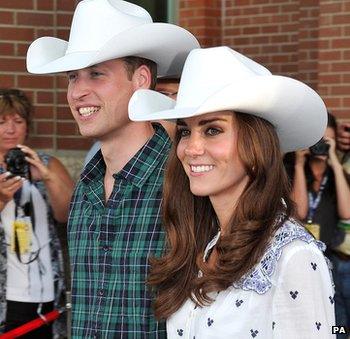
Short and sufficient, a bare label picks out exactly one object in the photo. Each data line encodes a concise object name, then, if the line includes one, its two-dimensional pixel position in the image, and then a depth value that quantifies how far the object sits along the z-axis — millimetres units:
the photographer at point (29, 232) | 5250
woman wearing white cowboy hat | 3072
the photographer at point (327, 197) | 6348
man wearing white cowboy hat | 3752
